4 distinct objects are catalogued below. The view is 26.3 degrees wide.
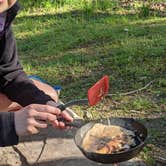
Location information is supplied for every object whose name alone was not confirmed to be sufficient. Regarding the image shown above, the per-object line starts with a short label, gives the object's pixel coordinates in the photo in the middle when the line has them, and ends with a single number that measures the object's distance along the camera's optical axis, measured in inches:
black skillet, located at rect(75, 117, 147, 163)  65.2
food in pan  67.6
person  58.8
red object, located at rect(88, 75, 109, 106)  66.0
